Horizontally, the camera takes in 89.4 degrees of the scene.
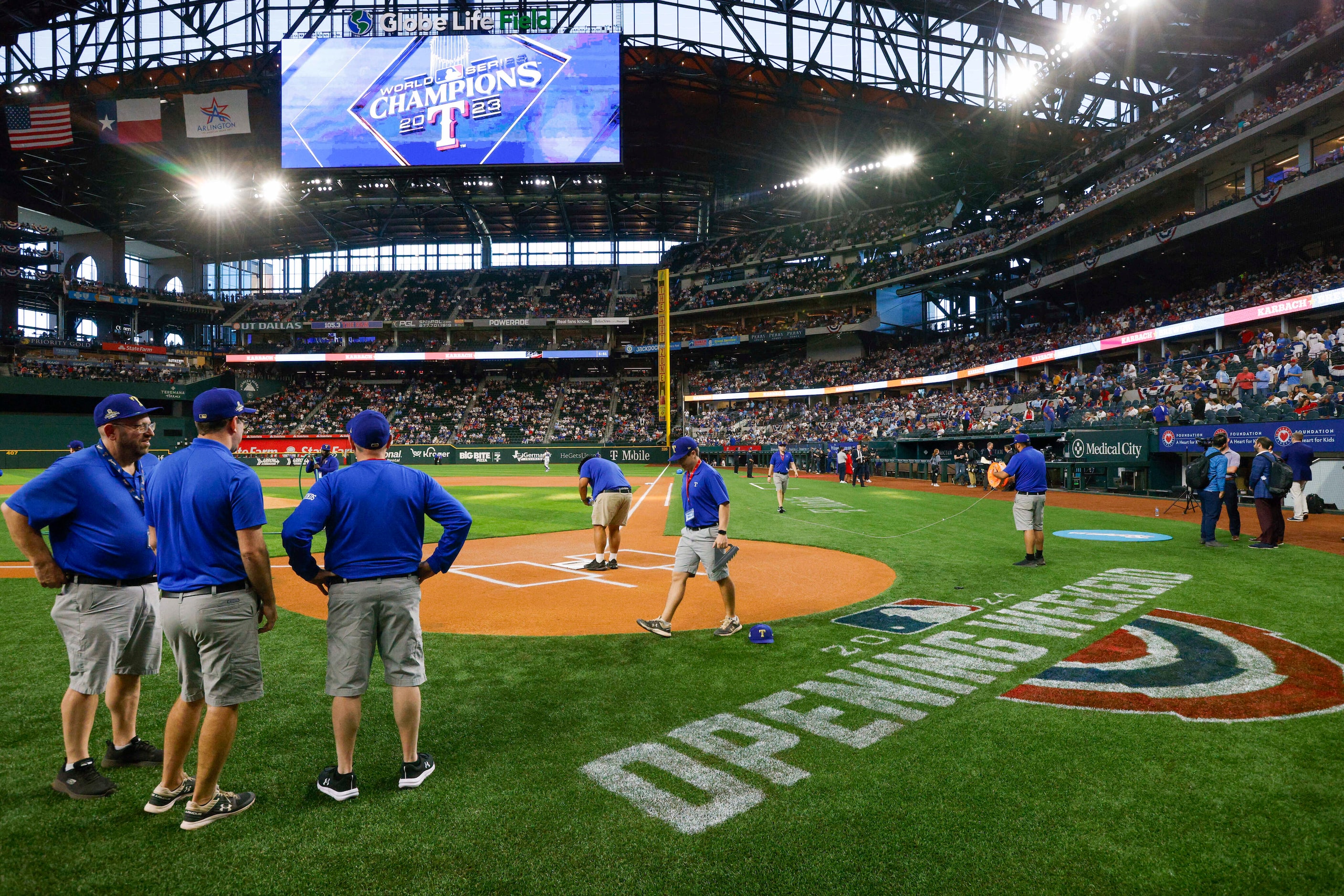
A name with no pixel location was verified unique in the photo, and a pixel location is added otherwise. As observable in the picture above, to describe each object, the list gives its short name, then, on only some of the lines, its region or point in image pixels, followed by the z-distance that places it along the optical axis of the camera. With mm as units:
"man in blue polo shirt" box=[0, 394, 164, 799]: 3705
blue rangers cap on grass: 6613
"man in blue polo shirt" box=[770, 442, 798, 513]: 20141
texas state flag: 42812
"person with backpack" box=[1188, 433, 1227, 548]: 12102
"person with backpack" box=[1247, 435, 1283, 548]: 11508
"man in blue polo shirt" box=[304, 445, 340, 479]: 12750
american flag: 42250
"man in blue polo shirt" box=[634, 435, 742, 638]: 6814
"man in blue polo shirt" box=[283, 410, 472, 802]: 3678
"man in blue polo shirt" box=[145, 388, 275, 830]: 3363
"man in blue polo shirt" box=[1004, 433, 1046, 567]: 10383
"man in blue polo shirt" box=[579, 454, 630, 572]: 10742
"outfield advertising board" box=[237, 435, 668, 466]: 46188
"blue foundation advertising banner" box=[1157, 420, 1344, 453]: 17312
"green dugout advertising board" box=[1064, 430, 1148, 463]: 22719
